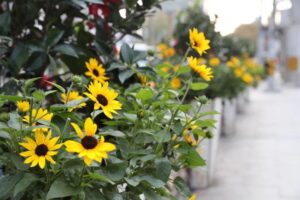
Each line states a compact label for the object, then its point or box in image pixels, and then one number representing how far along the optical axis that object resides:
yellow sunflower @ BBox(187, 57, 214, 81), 1.61
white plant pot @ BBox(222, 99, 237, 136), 6.66
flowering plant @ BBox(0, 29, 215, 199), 1.19
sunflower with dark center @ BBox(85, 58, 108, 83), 1.73
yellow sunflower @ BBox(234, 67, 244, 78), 5.51
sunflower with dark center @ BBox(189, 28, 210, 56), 1.57
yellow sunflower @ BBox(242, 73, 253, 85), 5.56
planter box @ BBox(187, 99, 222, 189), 4.00
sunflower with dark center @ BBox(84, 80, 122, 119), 1.28
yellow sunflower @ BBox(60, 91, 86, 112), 1.48
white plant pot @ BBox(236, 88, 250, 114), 9.74
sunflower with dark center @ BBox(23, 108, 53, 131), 1.29
